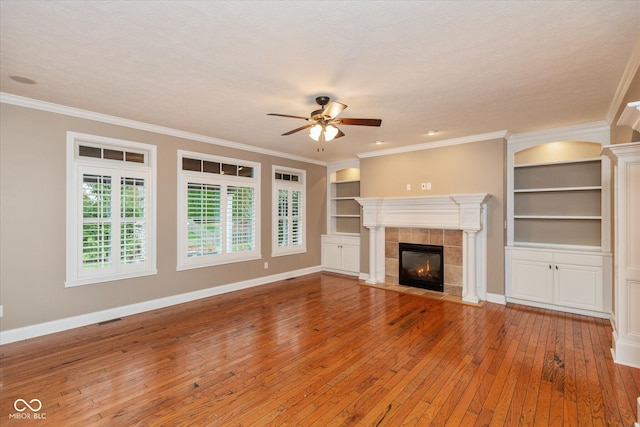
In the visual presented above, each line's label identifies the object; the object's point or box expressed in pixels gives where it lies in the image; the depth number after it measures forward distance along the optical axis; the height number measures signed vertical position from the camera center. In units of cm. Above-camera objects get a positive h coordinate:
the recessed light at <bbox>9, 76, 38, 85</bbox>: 287 +132
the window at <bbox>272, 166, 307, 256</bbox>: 635 +9
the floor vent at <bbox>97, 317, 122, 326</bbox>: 392 -143
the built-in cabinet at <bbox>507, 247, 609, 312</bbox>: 408 -90
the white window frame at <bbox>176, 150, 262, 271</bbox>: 482 +22
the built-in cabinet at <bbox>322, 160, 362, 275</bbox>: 690 -15
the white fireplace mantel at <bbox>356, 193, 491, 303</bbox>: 488 -12
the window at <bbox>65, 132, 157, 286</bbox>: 378 +7
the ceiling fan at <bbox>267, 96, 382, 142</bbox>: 300 +103
